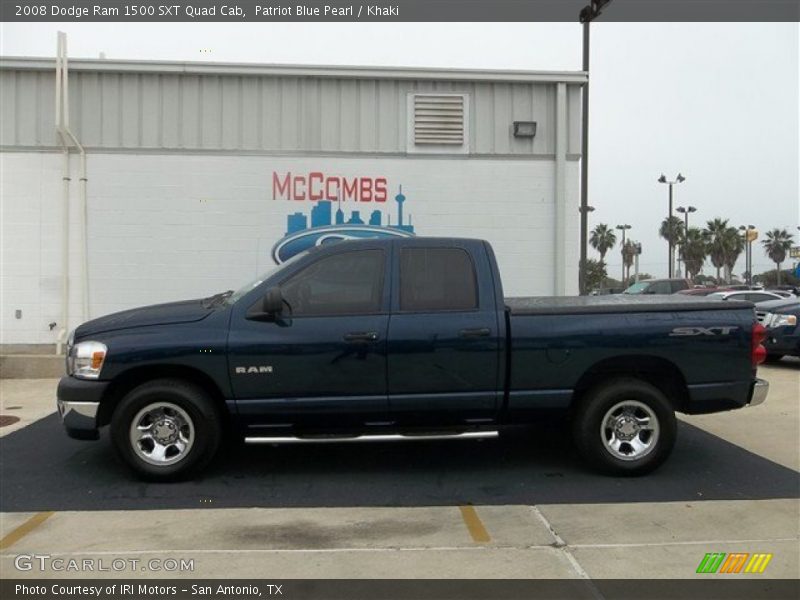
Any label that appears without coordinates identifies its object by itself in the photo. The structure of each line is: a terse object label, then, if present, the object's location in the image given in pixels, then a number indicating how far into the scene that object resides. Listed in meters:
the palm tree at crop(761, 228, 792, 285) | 80.06
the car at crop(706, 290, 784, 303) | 17.65
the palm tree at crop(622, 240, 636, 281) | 72.69
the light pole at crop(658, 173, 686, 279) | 35.38
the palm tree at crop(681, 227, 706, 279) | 66.44
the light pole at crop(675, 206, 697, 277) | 44.11
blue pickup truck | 5.14
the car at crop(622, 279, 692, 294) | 26.51
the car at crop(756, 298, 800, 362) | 11.53
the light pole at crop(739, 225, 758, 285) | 47.09
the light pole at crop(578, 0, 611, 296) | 11.88
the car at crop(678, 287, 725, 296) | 25.66
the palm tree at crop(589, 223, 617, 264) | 87.43
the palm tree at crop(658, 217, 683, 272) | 70.25
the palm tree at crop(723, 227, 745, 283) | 68.19
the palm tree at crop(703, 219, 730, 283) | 69.38
